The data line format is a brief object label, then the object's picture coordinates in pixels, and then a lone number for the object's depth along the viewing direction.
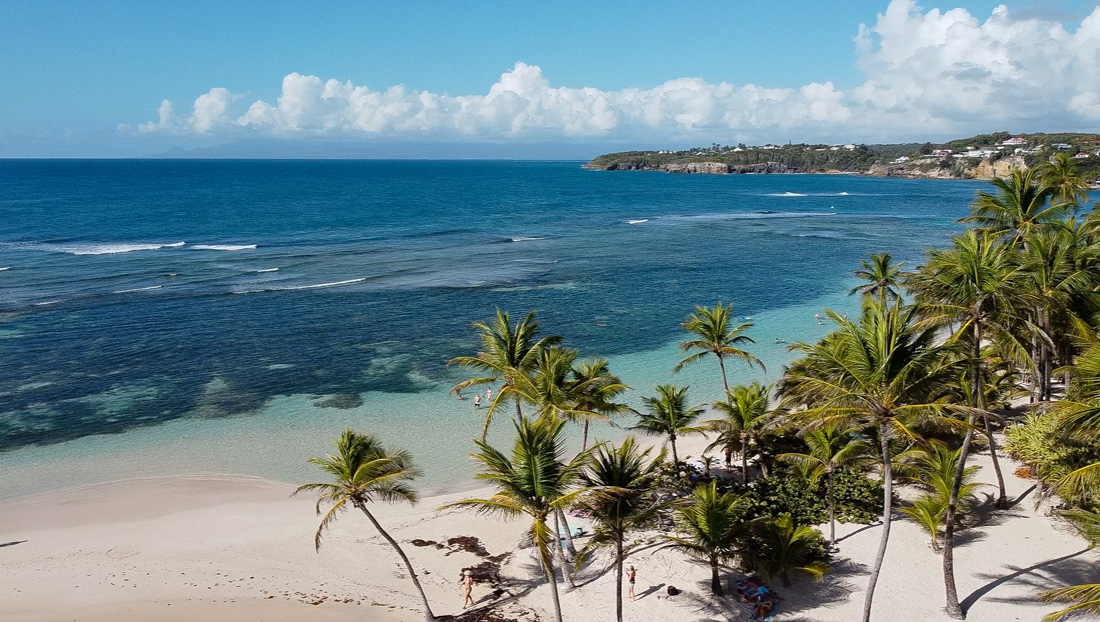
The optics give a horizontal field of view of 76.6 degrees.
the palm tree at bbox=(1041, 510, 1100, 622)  13.00
